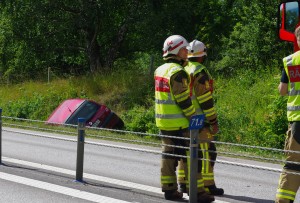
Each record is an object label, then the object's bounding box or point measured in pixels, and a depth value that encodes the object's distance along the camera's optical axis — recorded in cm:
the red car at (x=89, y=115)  3142
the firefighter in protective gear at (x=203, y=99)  1369
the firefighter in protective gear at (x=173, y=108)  1288
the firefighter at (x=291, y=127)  1121
